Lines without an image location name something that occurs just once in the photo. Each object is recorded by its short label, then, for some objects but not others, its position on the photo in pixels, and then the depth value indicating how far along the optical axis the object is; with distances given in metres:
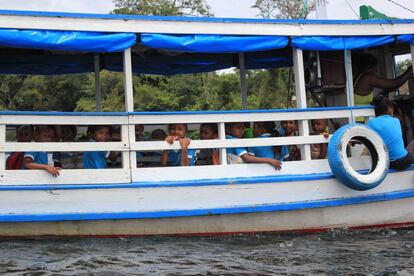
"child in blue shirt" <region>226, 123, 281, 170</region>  11.27
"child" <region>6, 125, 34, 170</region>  10.75
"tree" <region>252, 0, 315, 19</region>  63.25
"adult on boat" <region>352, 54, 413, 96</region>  14.50
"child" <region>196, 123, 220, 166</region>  11.49
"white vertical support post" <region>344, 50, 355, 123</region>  11.96
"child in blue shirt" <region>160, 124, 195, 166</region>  10.88
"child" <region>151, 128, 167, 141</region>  12.59
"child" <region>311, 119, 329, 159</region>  12.12
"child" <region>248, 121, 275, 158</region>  11.86
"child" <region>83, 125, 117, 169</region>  11.13
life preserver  11.06
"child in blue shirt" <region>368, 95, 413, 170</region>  11.81
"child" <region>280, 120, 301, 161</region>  12.25
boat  10.30
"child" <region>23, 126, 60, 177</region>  10.35
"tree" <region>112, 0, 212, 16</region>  58.59
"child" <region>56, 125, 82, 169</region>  11.59
